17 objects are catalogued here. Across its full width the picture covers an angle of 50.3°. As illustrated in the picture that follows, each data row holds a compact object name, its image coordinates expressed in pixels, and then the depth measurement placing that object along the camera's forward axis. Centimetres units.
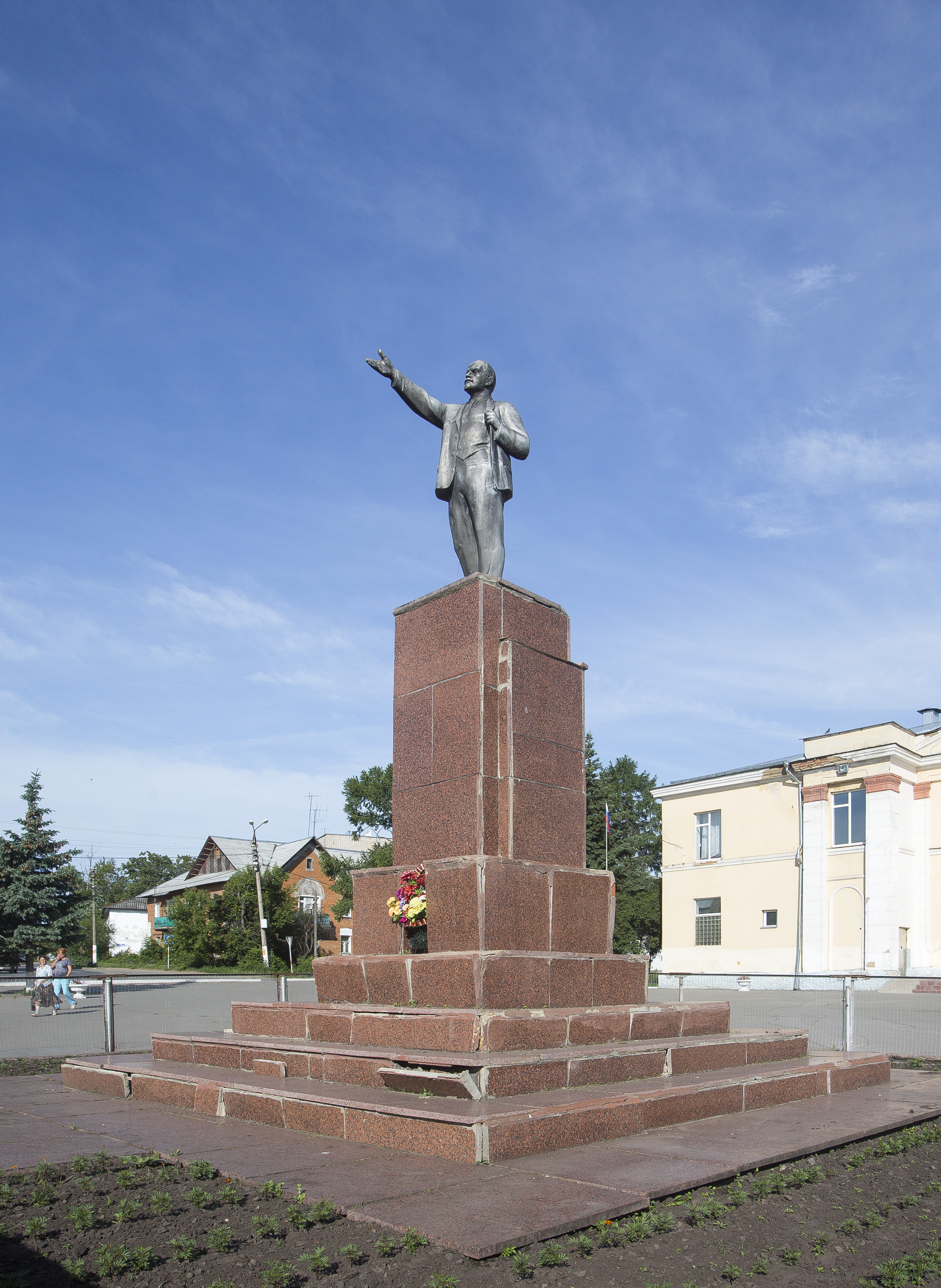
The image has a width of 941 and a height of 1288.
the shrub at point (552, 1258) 361
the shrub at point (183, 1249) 360
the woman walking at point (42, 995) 1902
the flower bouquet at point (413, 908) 798
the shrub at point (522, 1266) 352
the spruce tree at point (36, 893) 2770
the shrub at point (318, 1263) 346
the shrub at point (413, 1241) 370
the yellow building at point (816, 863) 2836
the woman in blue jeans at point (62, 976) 1989
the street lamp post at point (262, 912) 4047
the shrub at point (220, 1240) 370
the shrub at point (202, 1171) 470
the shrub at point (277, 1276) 332
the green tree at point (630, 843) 5175
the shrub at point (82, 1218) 393
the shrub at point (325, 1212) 402
